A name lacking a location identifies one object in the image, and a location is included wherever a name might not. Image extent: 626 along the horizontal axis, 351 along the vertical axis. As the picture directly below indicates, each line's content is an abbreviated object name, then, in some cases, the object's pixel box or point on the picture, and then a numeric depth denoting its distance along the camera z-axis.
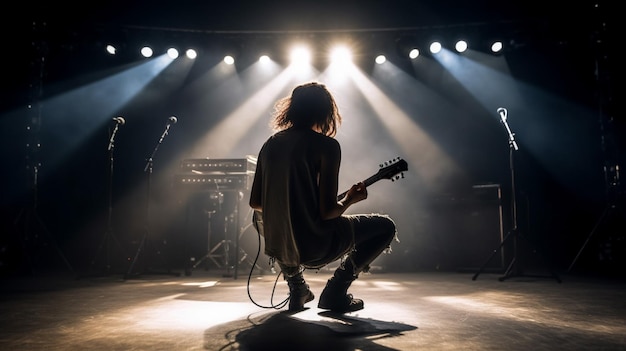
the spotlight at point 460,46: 6.60
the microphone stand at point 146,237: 5.28
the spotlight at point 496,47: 6.50
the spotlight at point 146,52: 6.80
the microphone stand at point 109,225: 5.42
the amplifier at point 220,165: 5.75
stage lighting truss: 6.60
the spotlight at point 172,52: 6.89
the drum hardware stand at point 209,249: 6.19
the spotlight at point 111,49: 6.58
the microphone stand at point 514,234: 4.84
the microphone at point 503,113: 4.84
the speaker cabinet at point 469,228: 6.34
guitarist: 2.42
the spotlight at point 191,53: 7.03
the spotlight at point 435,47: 6.75
